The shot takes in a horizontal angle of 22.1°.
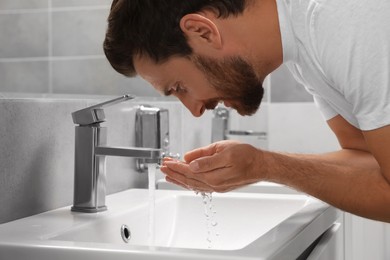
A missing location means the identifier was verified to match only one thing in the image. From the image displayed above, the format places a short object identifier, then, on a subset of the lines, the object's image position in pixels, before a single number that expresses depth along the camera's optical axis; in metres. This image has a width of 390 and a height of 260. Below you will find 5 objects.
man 1.30
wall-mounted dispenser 1.75
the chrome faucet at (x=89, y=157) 1.46
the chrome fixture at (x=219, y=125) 2.10
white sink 1.18
